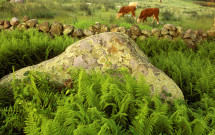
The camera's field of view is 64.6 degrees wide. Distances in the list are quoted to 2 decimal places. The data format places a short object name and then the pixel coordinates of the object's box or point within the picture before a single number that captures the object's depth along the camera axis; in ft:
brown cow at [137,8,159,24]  33.86
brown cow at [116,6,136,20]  35.55
